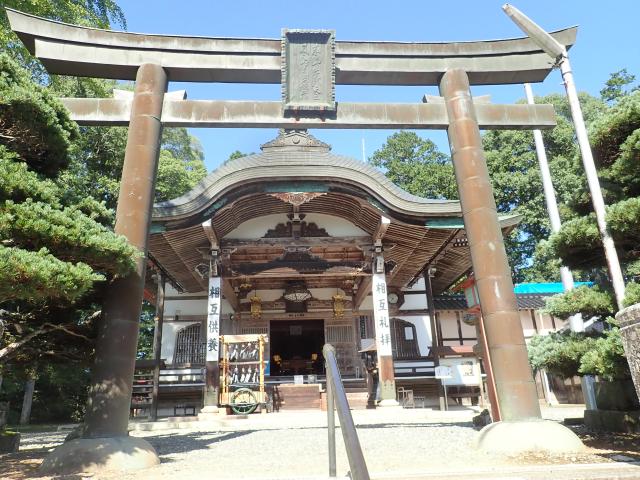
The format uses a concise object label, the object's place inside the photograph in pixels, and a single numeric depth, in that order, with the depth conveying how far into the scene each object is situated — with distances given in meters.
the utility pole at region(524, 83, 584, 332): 12.33
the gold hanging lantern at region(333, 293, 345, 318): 15.53
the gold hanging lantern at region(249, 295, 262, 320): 15.36
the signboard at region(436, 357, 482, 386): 13.76
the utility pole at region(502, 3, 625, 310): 5.02
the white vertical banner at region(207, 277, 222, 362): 11.54
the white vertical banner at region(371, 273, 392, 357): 11.70
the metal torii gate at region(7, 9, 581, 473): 5.38
